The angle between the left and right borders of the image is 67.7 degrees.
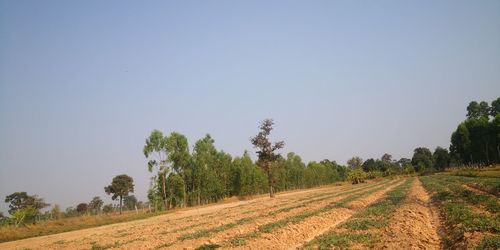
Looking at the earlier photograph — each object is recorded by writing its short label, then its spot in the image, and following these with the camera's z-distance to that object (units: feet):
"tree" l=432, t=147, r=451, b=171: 487.53
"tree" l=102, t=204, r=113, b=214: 319.23
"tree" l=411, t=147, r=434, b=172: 493.32
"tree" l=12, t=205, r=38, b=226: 141.15
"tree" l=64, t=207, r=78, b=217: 336.37
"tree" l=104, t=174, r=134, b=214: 312.09
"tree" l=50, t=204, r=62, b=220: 229.45
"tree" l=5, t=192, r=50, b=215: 301.02
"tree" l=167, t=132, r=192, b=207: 222.69
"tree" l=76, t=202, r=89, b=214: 382.01
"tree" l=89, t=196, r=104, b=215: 356.42
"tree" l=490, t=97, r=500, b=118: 435.53
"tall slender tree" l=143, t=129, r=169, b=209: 215.72
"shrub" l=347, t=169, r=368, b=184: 365.61
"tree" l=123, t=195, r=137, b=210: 497.05
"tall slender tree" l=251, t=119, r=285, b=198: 218.18
